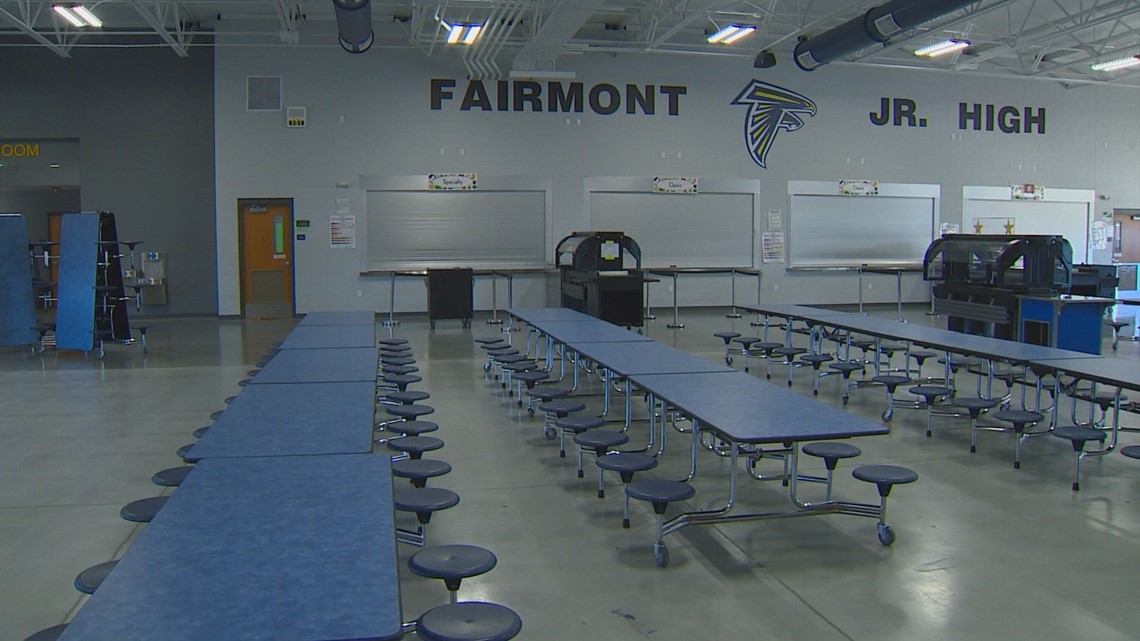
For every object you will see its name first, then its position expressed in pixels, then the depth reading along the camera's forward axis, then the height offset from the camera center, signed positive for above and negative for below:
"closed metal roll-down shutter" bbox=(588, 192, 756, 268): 14.47 +0.56
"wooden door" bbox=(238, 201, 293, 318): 13.52 +0.01
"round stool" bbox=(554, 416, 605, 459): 4.73 -0.88
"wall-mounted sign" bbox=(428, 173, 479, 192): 13.75 +1.17
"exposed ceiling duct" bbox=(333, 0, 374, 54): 8.59 +2.47
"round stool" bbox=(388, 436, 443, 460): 4.16 -0.88
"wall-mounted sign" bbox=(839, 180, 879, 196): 15.31 +1.20
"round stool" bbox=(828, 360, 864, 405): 6.93 -0.85
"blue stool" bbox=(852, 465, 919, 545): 3.76 -0.93
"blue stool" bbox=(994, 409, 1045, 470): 4.98 -0.90
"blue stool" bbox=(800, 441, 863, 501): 4.08 -0.89
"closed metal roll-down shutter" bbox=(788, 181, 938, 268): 15.23 +0.56
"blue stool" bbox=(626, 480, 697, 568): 3.47 -0.92
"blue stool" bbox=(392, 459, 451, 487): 3.69 -0.88
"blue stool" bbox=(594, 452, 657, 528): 3.81 -0.88
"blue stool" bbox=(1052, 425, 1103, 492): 4.51 -0.90
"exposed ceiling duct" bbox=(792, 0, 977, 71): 8.52 +2.45
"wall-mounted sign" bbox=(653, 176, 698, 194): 14.49 +1.19
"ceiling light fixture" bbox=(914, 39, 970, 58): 12.00 +2.87
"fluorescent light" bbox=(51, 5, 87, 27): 9.90 +2.79
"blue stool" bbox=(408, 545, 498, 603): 2.48 -0.86
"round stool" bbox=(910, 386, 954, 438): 5.76 -0.87
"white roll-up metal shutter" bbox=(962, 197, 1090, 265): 16.12 +0.74
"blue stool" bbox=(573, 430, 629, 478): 4.25 -0.87
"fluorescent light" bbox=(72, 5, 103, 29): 10.09 +2.79
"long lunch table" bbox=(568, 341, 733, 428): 5.01 -0.61
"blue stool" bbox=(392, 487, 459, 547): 3.20 -0.88
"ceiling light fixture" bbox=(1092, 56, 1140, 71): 13.11 +2.88
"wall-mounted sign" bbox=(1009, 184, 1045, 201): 16.28 +1.20
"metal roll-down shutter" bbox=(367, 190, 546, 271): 13.71 +0.44
